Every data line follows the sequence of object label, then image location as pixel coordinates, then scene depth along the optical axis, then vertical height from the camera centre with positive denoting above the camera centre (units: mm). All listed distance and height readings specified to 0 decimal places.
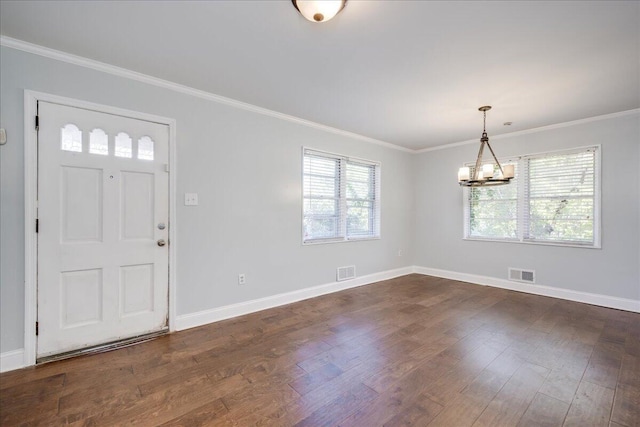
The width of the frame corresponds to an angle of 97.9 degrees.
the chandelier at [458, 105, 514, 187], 3269 +471
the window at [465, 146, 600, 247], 3967 +191
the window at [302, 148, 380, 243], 4223 +244
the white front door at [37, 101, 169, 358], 2379 -161
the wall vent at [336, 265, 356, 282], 4539 -1003
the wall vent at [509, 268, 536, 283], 4414 -986
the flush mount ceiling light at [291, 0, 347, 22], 1696 +1274
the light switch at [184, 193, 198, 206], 3047 +136
